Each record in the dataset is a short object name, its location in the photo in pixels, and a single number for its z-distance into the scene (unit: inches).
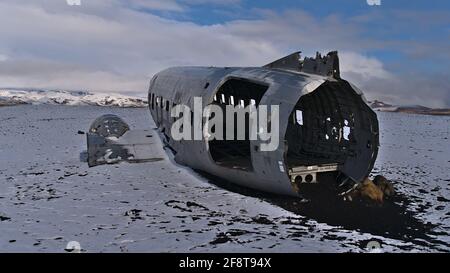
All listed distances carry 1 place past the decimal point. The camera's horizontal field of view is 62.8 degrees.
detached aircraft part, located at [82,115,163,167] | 938.1
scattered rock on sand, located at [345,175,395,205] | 665.6
